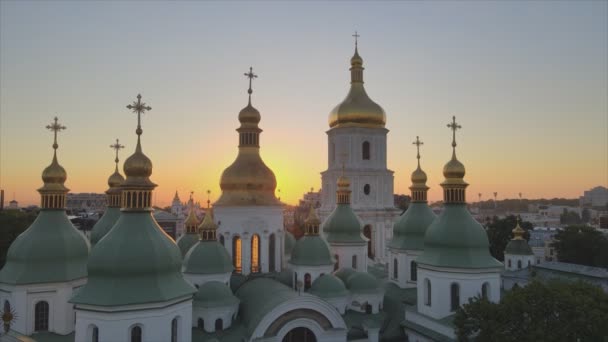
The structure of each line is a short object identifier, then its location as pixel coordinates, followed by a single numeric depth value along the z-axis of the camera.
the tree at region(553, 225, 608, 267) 49.12
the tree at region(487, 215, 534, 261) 51.53
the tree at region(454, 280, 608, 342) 15.84
